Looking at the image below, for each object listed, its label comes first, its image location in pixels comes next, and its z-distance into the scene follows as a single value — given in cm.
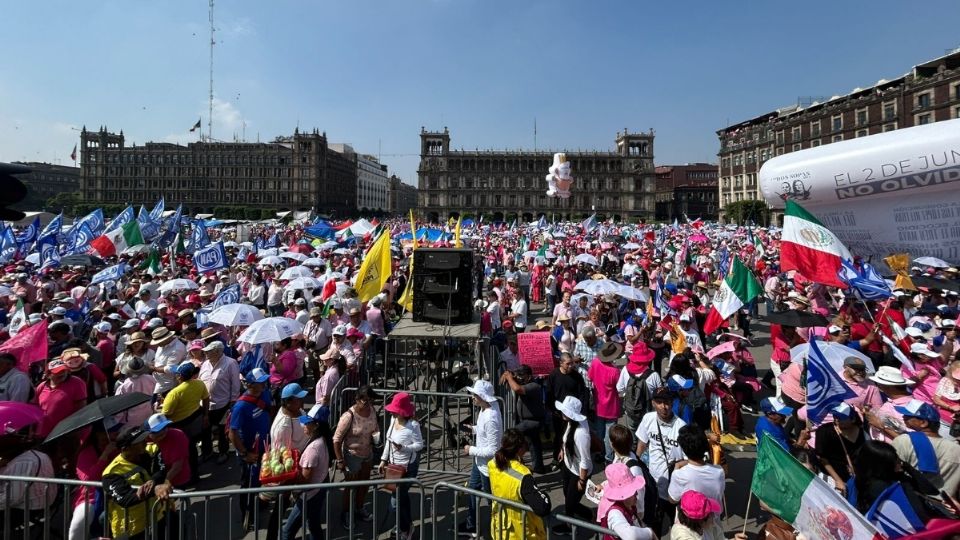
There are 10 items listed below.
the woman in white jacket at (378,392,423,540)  435
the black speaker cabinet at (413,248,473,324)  732
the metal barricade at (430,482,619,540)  291
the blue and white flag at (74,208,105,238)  1620
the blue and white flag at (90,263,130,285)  1080
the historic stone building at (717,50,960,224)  4638
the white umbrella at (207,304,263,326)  703
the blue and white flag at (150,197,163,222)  1903
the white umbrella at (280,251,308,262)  1598
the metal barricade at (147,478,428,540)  337
